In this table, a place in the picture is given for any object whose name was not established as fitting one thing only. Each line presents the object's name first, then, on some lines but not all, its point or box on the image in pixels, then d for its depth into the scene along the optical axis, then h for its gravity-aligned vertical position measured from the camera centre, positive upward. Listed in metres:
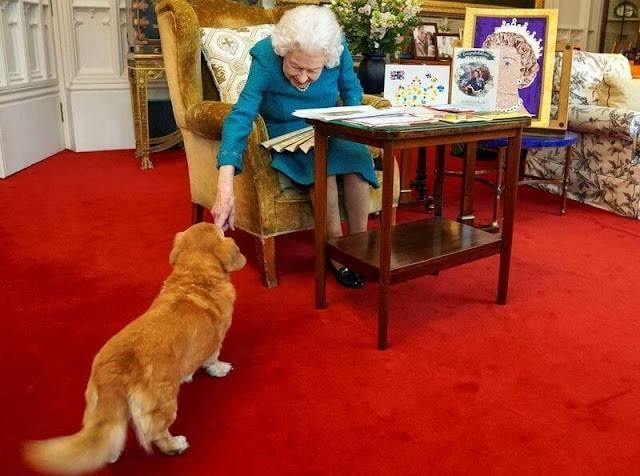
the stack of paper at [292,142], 2.11 -0.26
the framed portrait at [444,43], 4.92 +0.17
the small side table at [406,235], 1.69 -0.54
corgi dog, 1.12 -0.58
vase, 3.08 -0.04
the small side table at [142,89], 4.14 -0.17
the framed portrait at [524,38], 2.95 +0.13
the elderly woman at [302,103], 1.97 -0.13
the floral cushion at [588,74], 3.65 -0.04
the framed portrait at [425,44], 4.93 +0.16
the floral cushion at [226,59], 2.59 +0.02
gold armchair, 2.19 -0.26
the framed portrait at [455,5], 5.63 +0.54
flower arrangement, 2.96 +0.20
